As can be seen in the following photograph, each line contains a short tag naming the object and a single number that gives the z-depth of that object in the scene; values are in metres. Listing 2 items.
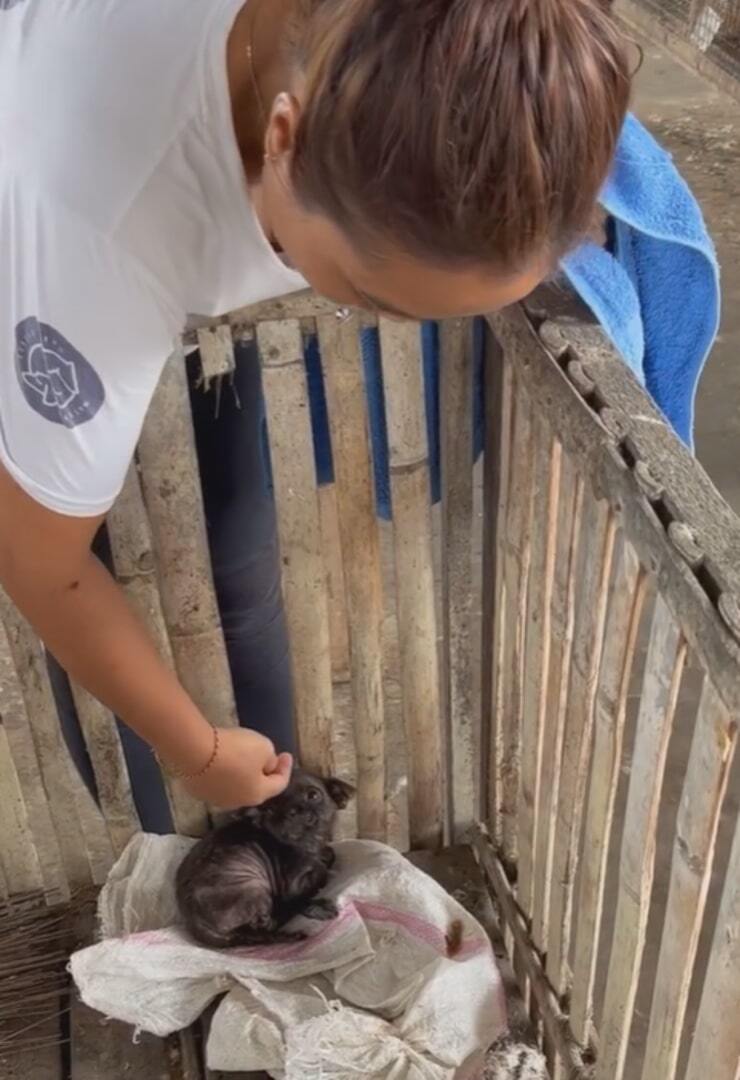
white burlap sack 1.14
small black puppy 1.23
